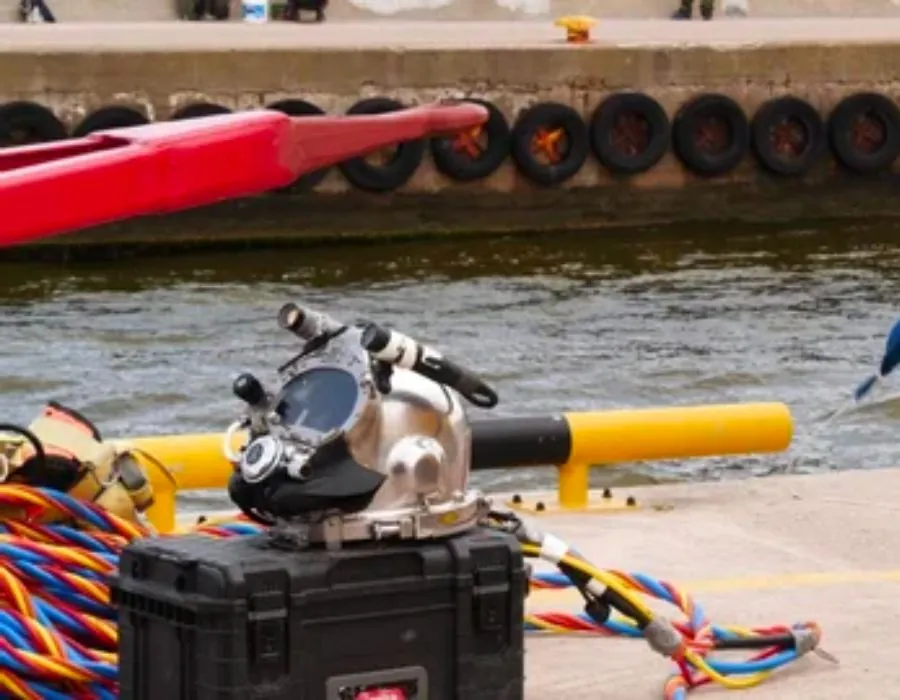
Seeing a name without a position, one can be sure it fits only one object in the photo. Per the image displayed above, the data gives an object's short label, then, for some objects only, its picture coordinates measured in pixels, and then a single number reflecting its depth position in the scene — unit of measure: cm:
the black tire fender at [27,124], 2052
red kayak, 417
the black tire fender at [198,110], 2108
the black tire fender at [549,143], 2200
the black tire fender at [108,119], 2075
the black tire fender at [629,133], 2228
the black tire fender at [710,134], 2256
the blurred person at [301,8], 3353
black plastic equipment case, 433
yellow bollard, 2441
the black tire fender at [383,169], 2134
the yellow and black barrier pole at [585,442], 689
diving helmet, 435
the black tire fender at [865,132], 2298
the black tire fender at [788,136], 2280
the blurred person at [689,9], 3541
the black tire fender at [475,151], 2166
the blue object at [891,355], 558
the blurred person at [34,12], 3228
